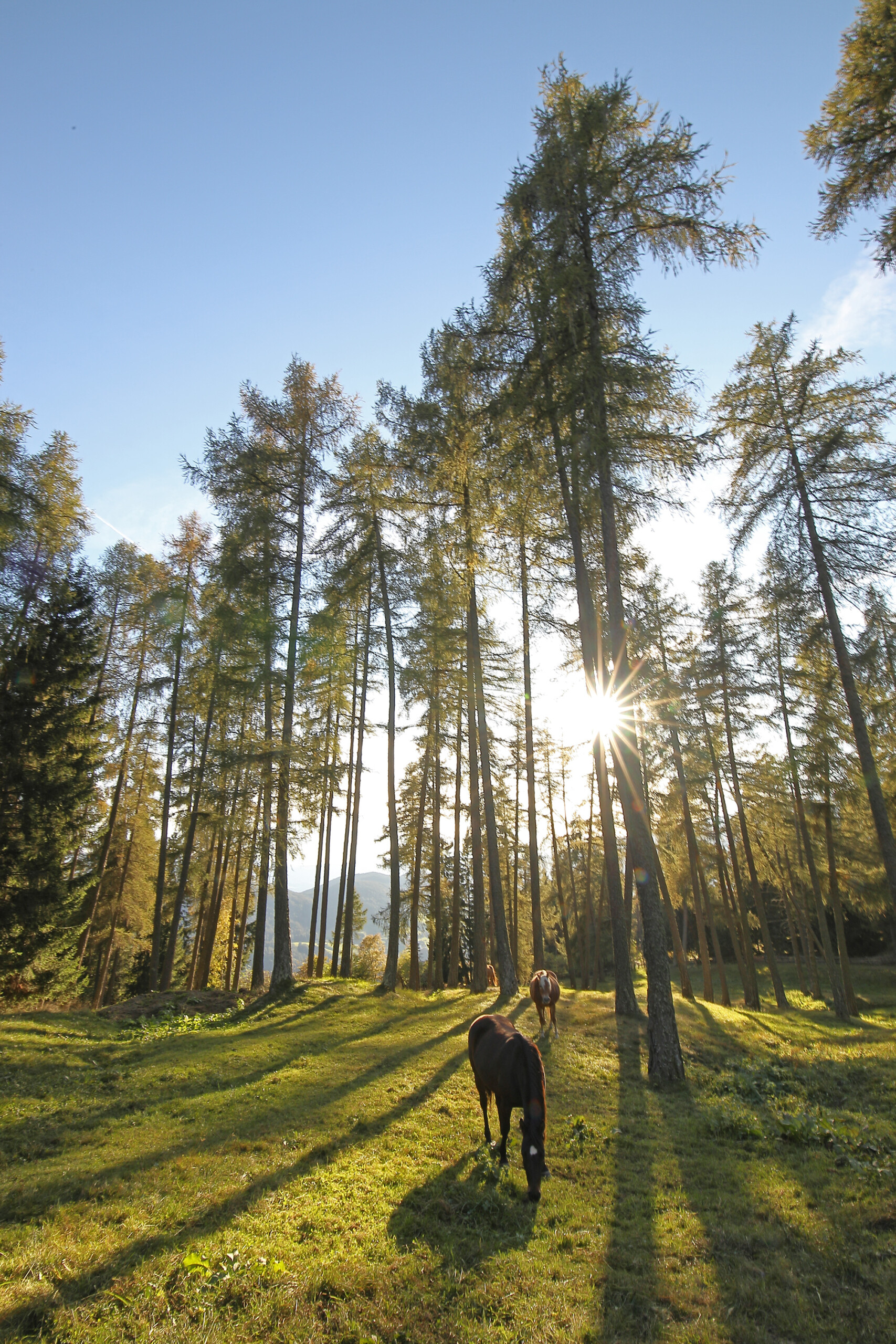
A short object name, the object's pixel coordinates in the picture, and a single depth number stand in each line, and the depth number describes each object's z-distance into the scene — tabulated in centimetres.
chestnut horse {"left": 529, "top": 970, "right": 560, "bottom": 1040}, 1289
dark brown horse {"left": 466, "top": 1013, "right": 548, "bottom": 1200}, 608
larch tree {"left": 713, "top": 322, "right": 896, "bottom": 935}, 1419
